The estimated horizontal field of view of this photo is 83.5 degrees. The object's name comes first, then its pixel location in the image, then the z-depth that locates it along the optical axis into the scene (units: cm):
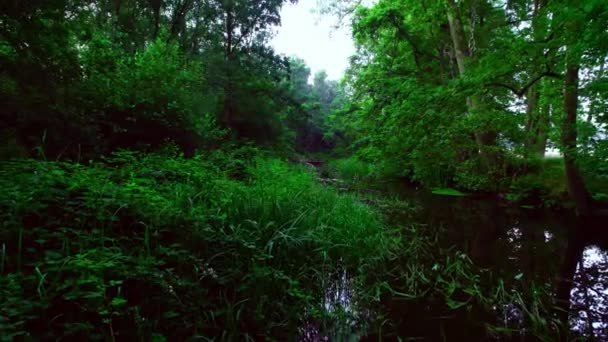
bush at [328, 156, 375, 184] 1883
